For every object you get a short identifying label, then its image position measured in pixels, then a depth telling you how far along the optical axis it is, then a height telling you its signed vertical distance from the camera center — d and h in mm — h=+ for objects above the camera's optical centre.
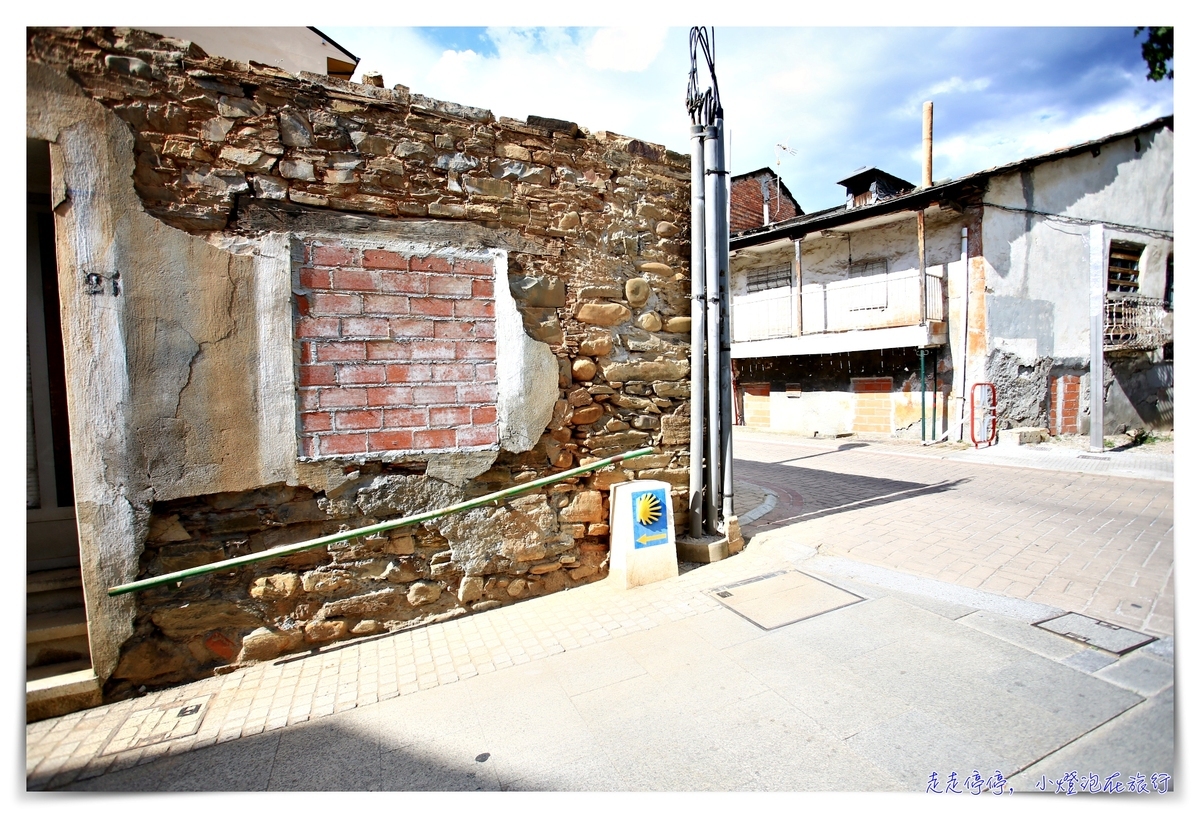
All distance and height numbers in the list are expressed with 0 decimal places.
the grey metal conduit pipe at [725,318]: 4242 +500
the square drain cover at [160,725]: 2338 -1588
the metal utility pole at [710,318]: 4156 +487
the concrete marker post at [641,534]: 3719 -1130
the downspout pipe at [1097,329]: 7772 +637
